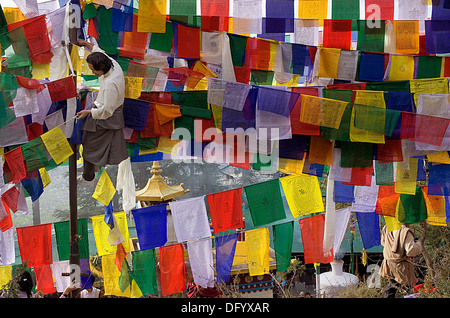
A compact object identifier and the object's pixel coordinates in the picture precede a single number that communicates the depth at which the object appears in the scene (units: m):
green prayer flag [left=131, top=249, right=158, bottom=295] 7.56
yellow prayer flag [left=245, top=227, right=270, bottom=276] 7.43
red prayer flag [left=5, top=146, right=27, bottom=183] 5.57
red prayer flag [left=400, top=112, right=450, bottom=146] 6.35
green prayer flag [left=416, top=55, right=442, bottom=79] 7.00
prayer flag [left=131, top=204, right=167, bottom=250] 7.17
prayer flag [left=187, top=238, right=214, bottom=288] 7.47
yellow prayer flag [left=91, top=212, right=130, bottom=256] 7.55
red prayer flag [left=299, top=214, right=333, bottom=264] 7.52
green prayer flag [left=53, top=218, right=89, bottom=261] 7.39
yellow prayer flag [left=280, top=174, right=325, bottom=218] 7.20
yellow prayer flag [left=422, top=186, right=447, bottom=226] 7.50
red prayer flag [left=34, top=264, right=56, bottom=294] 7.90
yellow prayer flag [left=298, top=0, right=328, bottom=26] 6.76
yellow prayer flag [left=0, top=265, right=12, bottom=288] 7.38
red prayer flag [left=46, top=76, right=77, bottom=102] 5.76
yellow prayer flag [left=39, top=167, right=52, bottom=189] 6.37
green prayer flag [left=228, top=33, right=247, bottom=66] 6.75
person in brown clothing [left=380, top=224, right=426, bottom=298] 7.70
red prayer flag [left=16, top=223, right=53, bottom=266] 7.32
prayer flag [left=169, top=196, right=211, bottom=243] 7.21
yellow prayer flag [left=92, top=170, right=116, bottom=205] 6.59
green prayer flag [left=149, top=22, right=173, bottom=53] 6.61
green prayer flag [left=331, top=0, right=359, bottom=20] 6.74
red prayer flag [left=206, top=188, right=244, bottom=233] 7.20
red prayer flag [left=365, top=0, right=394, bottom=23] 6.71
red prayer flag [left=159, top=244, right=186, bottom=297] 7.52
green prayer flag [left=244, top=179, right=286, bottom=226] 7.16
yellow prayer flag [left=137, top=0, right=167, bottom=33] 6.31
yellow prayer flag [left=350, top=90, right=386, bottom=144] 6.35
